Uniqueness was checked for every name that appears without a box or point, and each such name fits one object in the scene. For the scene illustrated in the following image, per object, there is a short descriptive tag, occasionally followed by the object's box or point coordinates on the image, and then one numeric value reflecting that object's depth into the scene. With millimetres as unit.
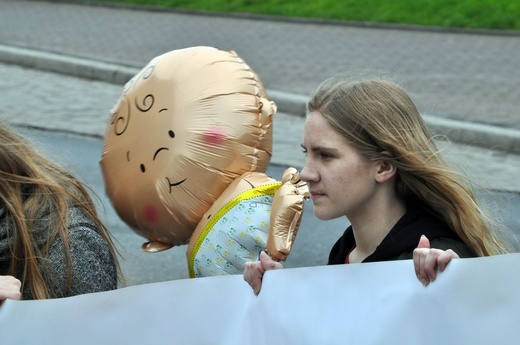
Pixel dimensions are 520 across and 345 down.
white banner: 4016
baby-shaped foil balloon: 6562
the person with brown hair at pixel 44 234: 5535
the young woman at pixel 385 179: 5121
